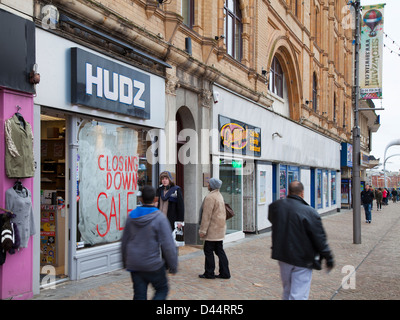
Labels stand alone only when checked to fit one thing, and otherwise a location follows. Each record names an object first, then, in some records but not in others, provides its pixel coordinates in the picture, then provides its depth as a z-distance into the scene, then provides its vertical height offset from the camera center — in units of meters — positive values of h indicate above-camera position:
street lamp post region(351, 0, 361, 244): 13.13 +0.47
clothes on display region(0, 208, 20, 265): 5.74 -0.79
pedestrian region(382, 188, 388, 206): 41.78 -2.38
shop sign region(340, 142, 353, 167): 33.07 +1.09
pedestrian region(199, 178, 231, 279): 7.91 -0.99
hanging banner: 18.89 +5.39
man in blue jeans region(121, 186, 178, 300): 4.60 -0.76
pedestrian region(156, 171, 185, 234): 8.54 -0.51
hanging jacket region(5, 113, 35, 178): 5.97 +0.31
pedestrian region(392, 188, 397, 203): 54.65 -2.86
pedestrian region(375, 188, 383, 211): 33.56 -1.81
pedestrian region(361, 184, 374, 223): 20.70 -1.30
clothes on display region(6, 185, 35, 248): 5.95 -0.48
